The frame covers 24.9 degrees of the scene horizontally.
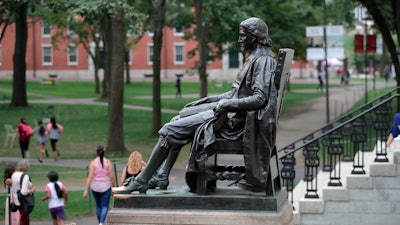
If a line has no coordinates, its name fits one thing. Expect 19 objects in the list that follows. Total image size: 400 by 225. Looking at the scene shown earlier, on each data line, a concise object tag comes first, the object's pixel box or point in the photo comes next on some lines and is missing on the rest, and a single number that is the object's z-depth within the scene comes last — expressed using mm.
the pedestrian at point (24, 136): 26844
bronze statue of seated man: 10078
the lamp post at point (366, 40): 35794
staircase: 15008
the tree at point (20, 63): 44562
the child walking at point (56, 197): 14570
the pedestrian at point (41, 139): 26948
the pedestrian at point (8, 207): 14211
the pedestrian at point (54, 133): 27203
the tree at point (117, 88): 27016
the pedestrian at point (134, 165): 13953
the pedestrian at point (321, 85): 63569
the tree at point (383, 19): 29497
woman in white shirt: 13992
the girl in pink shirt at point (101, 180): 15188
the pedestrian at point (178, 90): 50688
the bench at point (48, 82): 66262
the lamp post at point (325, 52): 30273
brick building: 77875
